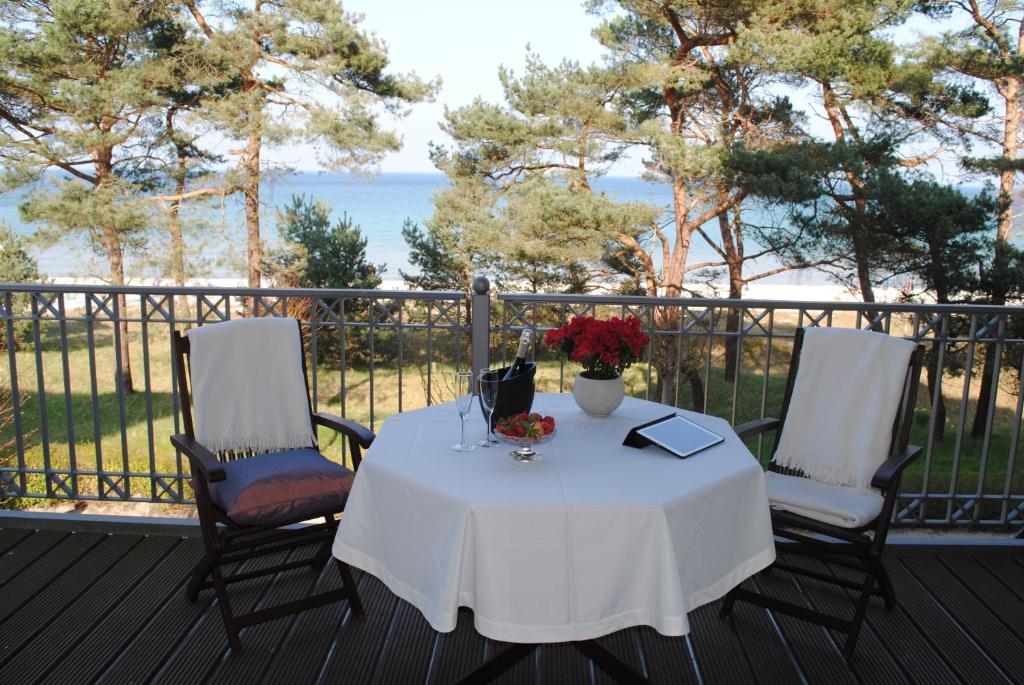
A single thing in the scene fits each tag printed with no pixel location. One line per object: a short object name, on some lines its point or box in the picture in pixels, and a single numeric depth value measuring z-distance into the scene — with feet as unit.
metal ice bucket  7.34
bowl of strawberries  6.88
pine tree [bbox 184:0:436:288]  38.45
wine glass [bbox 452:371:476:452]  7.41
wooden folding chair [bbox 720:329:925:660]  8.18
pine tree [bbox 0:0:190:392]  36.01
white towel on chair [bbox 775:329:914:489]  8.92
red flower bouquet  7.88
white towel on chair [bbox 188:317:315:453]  9.18
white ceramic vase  8.13
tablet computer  7.20
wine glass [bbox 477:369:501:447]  7.11
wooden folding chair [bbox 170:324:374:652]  8.22
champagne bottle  7.49
